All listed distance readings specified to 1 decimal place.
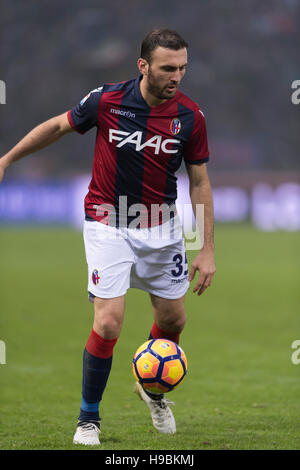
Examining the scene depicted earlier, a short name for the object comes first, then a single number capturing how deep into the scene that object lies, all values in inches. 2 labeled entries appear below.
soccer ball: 366.0
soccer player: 365.4
